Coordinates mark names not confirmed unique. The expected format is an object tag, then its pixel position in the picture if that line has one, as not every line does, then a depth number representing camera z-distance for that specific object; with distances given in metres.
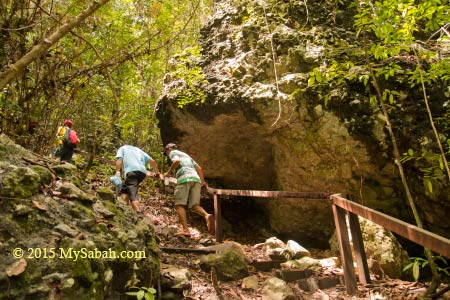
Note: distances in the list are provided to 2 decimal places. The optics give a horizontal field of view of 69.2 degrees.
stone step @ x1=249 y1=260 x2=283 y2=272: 3.83
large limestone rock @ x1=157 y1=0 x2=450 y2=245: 5.73
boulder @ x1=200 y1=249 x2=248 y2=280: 3.36
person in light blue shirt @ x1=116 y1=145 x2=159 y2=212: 5.26
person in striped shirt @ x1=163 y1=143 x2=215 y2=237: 5.51
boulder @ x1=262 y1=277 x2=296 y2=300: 2.84
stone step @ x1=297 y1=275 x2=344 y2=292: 3.18
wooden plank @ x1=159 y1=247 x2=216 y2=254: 3.93
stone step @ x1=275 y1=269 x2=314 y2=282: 3.42
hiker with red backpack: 6.71
